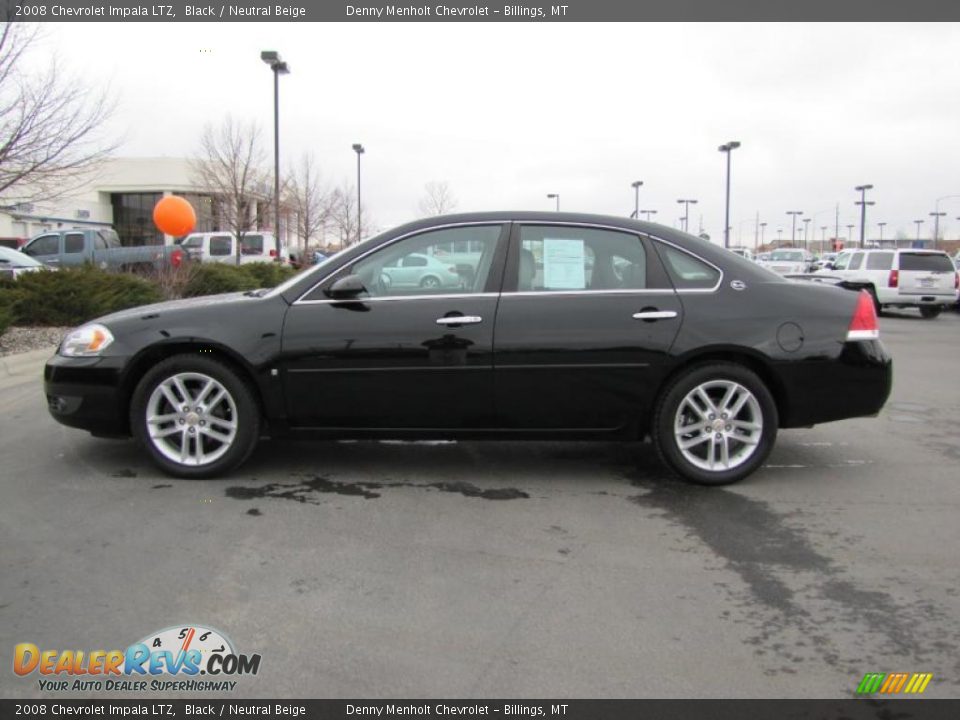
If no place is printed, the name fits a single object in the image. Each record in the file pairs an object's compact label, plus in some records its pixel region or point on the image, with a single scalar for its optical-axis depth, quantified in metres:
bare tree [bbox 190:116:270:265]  30.33
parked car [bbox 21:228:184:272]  20.17
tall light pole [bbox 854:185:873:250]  54.86
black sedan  4.70
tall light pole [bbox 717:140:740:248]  37.44
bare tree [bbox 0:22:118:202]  9.99
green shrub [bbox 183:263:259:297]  14.99
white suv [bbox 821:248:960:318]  18.67
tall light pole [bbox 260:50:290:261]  21.44
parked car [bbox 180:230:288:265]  26.16
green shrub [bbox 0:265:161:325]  11.24
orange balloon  17.50
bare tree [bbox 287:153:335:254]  37.47
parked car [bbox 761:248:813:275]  31.84
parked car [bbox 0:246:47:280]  16.44
